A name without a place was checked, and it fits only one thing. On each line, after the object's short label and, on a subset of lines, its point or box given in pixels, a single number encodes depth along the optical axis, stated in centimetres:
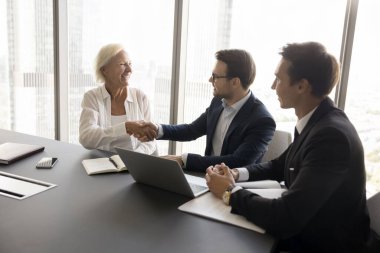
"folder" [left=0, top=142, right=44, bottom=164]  178
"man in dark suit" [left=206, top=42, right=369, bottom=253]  110
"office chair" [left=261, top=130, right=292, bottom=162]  204
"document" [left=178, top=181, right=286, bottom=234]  116
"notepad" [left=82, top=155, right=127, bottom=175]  167
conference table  100
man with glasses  186
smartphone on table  171
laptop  131
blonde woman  241
